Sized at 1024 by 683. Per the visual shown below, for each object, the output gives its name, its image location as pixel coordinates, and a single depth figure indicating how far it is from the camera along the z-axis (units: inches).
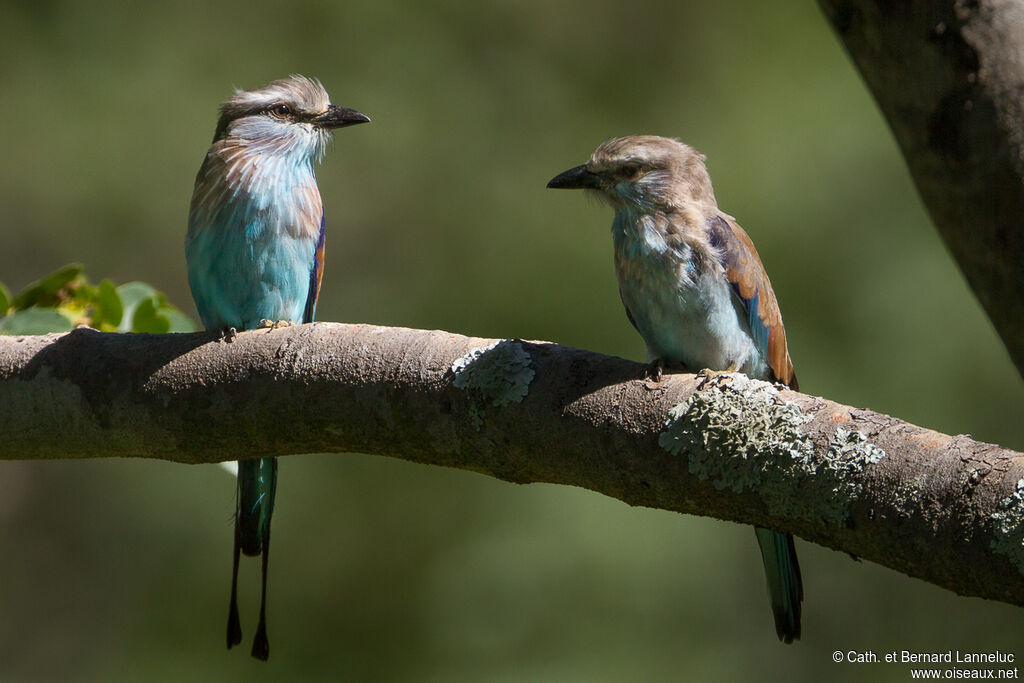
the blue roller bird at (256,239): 285.2
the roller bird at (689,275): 245.9
